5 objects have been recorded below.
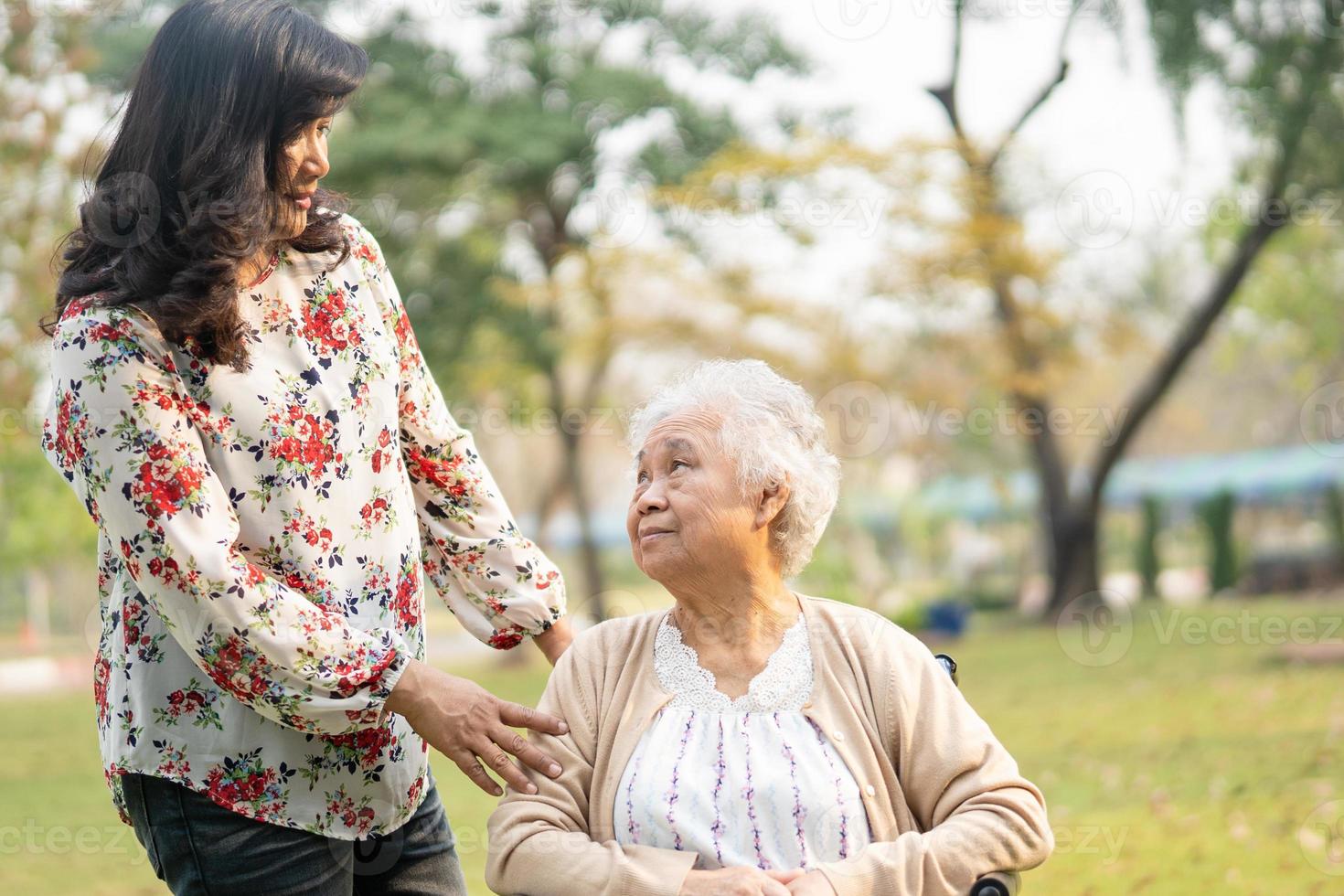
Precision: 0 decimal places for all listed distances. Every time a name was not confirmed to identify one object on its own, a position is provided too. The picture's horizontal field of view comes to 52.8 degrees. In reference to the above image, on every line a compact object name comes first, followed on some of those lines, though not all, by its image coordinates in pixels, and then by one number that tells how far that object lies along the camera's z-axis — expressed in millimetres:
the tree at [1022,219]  12281
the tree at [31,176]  8992
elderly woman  2045
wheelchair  1989
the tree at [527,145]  14891
